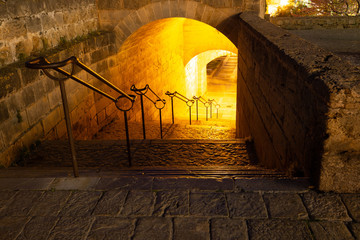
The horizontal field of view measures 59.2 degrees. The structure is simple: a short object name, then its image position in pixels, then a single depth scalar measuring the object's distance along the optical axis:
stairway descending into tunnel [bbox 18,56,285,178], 2.83
